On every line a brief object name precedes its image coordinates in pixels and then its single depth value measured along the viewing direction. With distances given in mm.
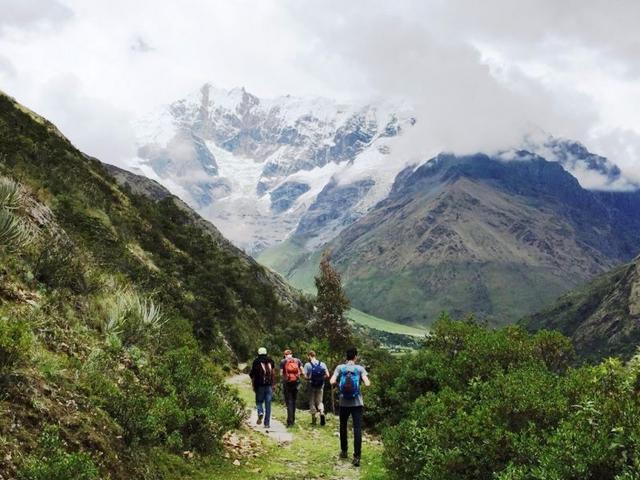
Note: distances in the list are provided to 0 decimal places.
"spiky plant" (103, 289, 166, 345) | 15141
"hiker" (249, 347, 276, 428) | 19938
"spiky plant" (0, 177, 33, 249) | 14258
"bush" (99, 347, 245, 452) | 10625
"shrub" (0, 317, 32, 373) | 8531
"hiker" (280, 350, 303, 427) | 21391
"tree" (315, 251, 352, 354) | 43875
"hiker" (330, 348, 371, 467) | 15720
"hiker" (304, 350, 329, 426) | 22094
